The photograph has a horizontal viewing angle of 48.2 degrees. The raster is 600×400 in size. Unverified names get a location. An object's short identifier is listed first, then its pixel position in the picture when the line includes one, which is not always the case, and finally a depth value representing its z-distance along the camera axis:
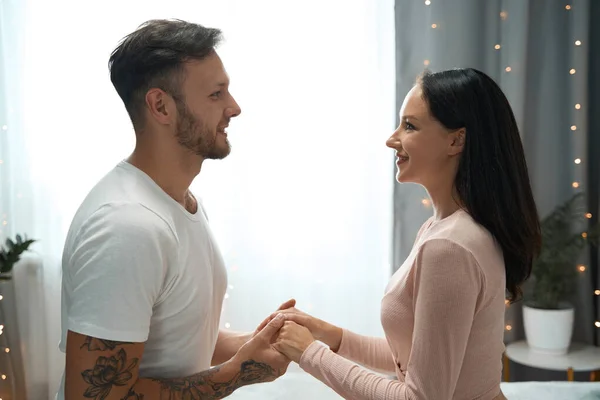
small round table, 2.95
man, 1.32
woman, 1.46
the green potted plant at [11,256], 2.94
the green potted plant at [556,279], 3.06
